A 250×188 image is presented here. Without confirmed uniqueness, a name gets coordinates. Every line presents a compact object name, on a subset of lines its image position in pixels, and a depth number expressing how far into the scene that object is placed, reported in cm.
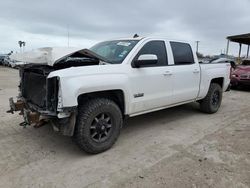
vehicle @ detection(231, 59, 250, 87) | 853
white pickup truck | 268
